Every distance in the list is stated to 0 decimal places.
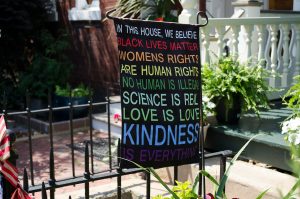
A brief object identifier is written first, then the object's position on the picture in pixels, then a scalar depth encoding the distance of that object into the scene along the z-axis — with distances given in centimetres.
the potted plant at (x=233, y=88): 442
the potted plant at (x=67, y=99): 830
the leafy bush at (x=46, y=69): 887
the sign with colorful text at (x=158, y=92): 249
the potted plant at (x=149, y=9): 661
